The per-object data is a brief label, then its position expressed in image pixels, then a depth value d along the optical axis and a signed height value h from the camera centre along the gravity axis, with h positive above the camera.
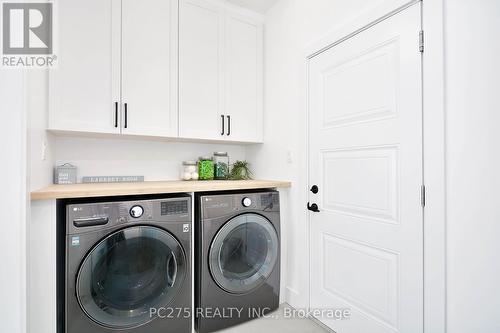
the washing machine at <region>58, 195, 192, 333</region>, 1.31 -0.57
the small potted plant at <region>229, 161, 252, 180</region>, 2.47 -0.05
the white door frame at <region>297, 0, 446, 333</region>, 1.13 +0.00
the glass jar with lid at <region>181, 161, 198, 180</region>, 2.32 -0.04
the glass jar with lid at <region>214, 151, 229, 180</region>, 2.46 +0.02
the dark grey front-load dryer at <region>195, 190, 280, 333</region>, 1.67 -0.66
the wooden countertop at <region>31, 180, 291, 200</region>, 1.26 -0.14
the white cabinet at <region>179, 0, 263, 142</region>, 2.11 +0.86
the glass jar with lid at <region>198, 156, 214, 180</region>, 2.38 -0.02
